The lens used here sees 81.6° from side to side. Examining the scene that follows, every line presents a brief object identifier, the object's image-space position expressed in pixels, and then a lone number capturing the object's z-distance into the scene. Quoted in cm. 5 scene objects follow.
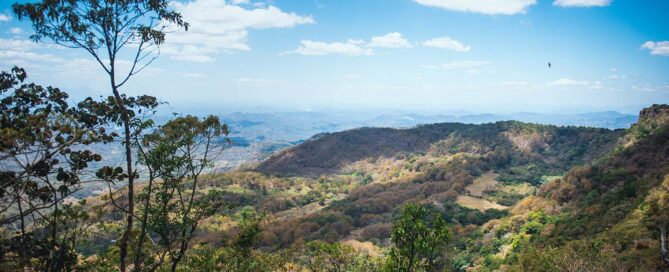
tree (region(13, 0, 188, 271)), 1220
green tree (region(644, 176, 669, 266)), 2050
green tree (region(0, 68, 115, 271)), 1024
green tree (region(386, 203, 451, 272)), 1761
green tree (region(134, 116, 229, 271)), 1357
